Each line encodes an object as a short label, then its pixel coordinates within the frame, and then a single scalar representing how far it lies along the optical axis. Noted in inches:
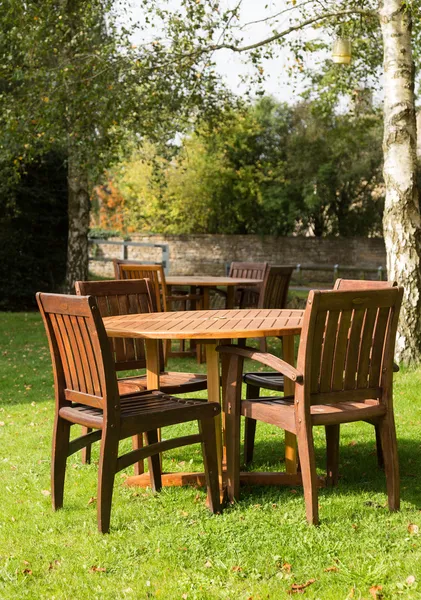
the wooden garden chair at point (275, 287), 380.7
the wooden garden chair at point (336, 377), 148.8
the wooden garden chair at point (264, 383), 184.2
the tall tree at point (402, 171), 321.1
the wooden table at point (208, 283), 369.8
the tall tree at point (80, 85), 439.5
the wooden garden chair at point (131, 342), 189.2
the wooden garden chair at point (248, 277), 412.5
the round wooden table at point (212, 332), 155.3
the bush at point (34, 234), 619.5
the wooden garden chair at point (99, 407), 145.9
